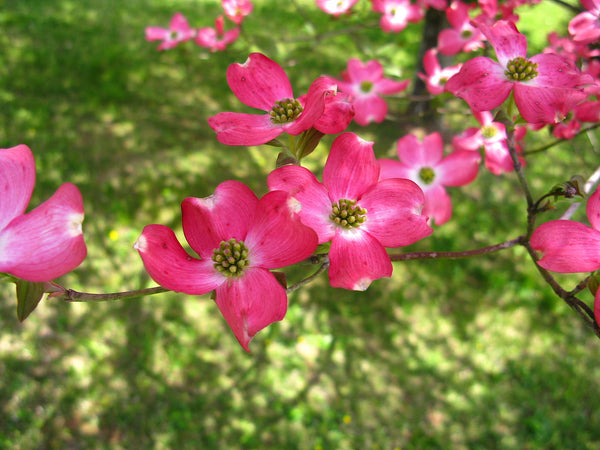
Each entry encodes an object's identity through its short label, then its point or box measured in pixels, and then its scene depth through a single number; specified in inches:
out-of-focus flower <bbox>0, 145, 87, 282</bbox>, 8.5
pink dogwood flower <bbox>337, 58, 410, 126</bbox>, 18.8
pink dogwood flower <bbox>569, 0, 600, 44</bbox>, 13.2
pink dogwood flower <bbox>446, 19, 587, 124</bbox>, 10.8
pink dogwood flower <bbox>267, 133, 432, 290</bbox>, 9.9
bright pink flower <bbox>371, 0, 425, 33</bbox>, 22.8
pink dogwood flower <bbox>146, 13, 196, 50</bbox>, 30.5
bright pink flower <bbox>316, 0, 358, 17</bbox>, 17.8
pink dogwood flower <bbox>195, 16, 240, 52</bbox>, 25.3
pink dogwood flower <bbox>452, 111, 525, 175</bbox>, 15.1
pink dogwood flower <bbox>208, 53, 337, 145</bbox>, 9.8
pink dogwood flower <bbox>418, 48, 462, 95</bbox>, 18.1
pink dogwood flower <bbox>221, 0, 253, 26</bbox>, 23.9
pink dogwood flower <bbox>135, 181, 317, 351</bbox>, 9.4
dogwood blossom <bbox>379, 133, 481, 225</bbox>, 16.1
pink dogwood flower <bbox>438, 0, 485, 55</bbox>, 19.2
